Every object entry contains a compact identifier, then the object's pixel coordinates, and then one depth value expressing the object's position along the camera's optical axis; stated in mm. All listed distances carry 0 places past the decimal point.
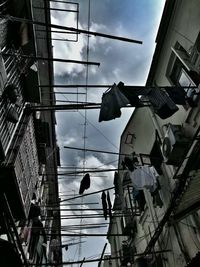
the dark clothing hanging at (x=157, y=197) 9668
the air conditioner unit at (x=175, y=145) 7902
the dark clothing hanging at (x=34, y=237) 12953
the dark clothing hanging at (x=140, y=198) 11536
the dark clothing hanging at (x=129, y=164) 10086
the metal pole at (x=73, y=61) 6389
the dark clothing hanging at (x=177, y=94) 7256
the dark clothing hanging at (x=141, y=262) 9219
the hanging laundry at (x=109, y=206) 9406
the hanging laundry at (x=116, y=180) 12133
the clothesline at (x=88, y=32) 5688
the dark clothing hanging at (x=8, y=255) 6716
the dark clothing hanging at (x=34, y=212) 11047
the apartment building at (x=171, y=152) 7349
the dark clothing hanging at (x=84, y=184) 9891
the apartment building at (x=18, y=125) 6973
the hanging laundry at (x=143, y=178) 9148
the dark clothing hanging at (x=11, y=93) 7086
